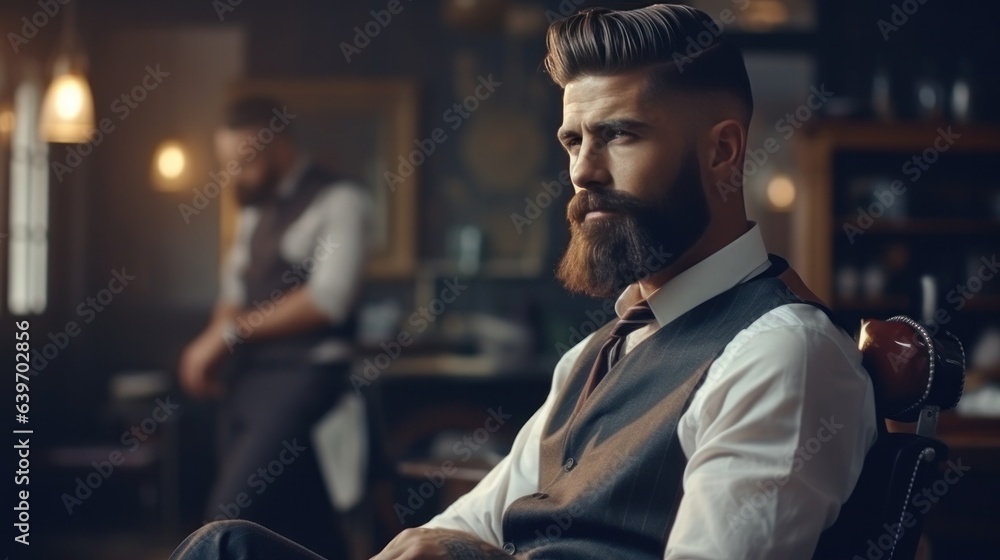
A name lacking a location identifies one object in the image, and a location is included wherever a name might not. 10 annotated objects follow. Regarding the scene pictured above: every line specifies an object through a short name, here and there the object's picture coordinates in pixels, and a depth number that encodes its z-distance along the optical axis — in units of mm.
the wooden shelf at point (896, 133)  5180
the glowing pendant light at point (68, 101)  3828
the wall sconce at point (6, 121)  5160
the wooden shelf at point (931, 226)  5230
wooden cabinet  5211
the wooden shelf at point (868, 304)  5297
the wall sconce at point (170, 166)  5945
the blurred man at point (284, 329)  3586
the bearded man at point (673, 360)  1188
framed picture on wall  6059
